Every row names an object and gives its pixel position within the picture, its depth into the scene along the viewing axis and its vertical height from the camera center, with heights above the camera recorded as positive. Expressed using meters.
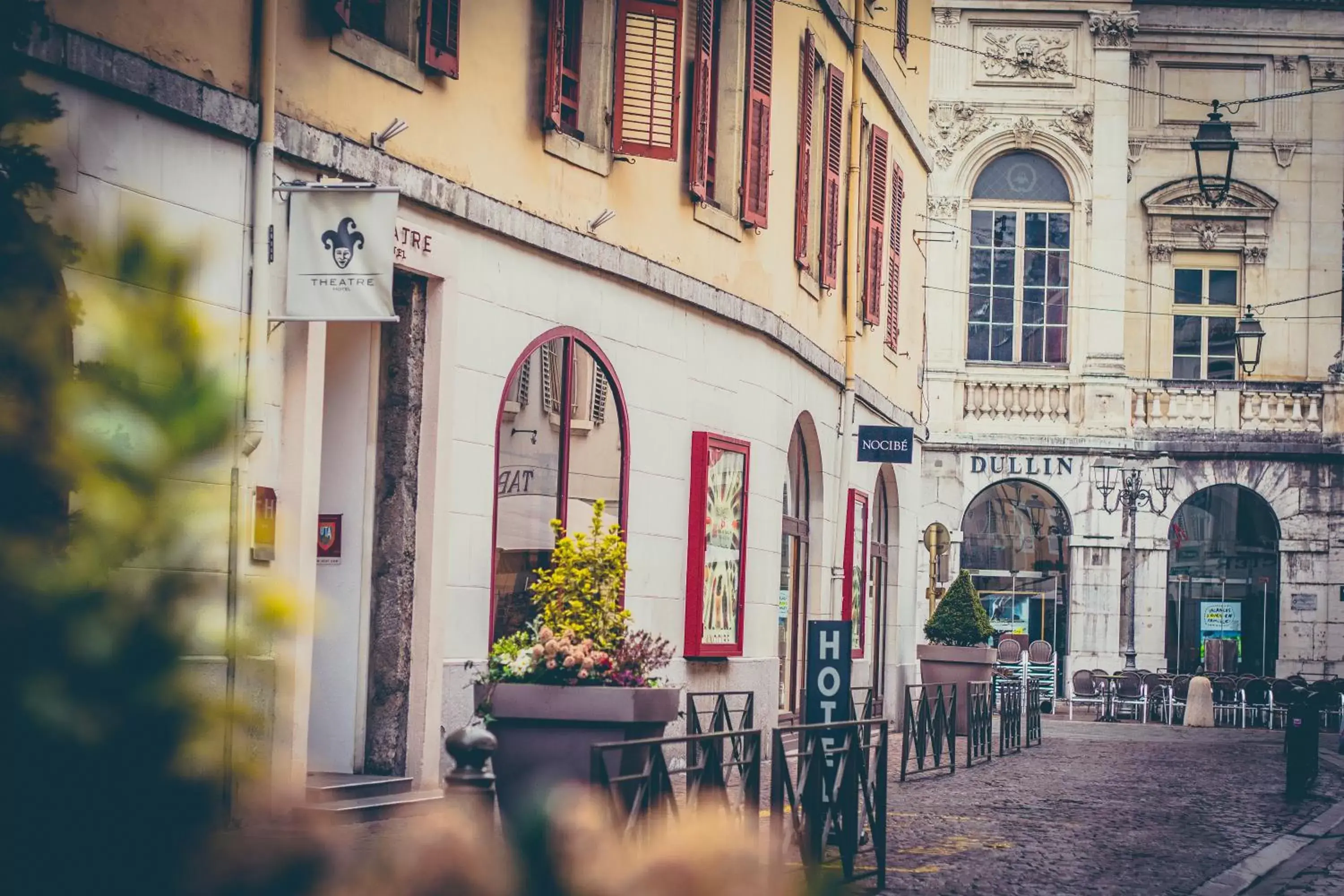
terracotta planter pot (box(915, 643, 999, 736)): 22.47 -0.88
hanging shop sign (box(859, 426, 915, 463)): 19.50 +1.37
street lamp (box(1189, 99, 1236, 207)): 21.05 +4.79
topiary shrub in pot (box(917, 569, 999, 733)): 22.50 -0.67
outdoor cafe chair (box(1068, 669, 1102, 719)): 31.31 -1.59
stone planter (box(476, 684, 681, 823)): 8.35 -0.61
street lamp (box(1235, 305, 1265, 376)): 32.22 +4.20
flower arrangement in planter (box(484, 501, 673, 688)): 8.55 -0.27
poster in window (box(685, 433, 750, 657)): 15.09 +0.24
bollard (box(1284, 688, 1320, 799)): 16.14 -1.22
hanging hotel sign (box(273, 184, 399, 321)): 9.38 +1.47
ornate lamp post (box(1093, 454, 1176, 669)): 30.28 +1.58
